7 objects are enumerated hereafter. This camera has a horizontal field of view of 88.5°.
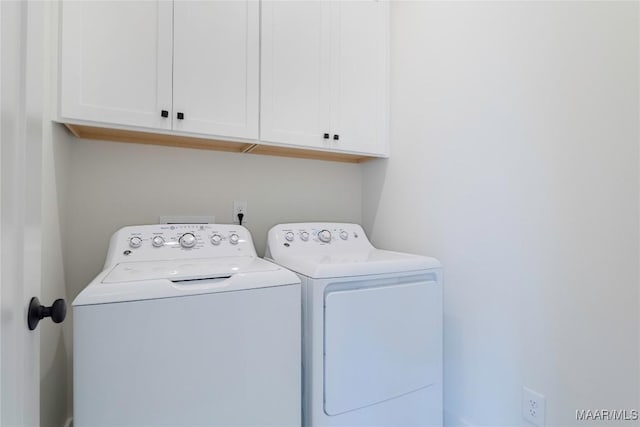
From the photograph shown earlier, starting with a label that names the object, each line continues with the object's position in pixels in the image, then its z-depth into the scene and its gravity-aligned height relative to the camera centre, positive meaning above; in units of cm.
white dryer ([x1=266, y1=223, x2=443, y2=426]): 119 -51
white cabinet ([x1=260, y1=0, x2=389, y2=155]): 165 +73
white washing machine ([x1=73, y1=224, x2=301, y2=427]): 92 -42
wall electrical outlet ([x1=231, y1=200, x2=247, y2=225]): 186 +0
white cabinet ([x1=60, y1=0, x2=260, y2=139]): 130 +62
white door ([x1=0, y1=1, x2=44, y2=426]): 53 +1
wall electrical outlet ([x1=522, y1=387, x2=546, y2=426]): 121 -74
